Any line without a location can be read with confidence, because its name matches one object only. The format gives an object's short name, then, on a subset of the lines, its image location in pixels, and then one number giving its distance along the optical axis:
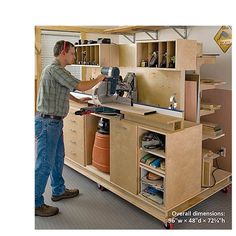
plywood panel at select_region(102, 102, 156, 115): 2.39
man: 2.28
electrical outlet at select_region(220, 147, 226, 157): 2.84
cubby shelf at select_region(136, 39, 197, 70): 2.30
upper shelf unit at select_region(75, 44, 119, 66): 3.19
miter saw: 2.62
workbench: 2.17
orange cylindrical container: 2.79
